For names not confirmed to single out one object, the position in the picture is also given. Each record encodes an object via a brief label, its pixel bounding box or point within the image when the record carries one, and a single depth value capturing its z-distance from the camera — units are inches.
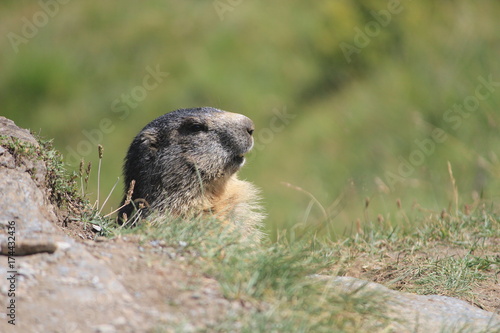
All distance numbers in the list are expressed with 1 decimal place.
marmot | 479.5
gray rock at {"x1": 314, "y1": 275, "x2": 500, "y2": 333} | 297.9
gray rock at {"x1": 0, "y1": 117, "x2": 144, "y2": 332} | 262.8
